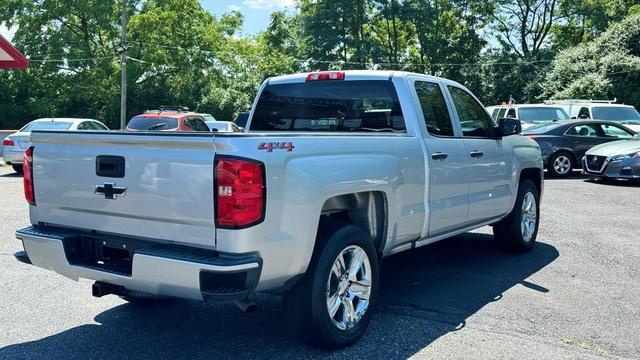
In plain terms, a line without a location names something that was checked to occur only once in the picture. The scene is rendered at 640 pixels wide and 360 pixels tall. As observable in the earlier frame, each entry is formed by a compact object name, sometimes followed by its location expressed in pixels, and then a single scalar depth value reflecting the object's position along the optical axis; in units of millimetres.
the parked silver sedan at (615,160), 13844
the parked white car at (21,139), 15539
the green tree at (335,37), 46625
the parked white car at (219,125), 21953
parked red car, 15773
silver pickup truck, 3490
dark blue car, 15867
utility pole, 29078
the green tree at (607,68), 30156
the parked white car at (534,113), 18641
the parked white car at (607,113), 19406
